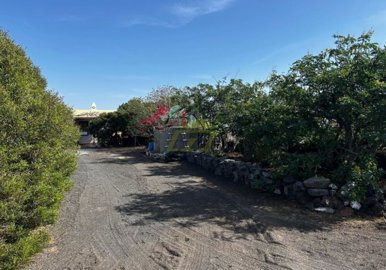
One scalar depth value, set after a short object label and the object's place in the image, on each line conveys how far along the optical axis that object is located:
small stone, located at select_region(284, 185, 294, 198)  7.33
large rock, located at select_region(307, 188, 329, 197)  6.72
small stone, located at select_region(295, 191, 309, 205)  6.95
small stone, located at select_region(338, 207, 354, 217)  6.30
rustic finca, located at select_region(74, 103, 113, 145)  30.00
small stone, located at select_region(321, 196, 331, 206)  6.58
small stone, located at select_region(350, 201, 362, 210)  6.31
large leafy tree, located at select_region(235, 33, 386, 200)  6.52
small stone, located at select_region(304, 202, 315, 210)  6.70
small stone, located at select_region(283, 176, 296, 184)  7.43
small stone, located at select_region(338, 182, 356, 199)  6.30
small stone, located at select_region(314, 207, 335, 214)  6.44
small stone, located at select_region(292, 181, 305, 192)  7.08
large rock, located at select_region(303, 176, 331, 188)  6.79
